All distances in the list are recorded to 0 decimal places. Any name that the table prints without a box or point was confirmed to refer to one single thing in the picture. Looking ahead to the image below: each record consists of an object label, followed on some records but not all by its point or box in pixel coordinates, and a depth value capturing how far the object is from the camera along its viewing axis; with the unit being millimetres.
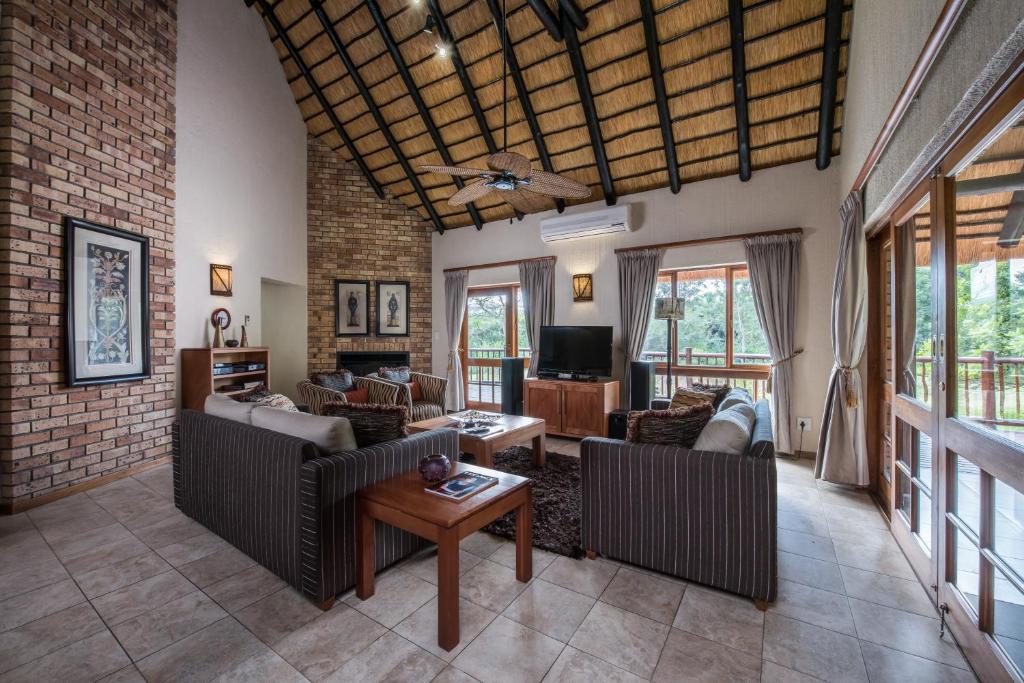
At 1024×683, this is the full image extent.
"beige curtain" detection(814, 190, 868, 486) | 3289
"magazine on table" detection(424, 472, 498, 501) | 1918
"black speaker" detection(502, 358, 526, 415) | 5590
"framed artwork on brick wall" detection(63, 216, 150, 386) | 3311
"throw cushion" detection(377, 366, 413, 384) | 5246
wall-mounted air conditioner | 5113
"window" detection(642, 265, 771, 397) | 4777
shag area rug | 2533
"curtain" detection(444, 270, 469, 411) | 6695
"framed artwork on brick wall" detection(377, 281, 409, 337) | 6629
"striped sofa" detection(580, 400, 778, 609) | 1914
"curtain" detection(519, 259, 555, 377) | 5820
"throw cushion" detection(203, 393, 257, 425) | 2443
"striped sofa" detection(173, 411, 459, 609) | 1903
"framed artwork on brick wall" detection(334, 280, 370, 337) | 6398
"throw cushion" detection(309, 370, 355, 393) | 4777
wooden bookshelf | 4238
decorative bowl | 2033
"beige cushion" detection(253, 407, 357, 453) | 2053
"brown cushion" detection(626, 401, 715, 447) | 2146
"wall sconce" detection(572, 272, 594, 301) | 5555
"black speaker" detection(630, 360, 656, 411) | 4766
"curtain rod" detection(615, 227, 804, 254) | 4327
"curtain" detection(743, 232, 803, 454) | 4328
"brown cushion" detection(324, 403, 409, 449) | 2275
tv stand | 4832
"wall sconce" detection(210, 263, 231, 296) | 4703
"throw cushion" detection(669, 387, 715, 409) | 2994
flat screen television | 5156
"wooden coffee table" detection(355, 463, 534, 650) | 1675
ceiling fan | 3070
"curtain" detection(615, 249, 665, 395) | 5098
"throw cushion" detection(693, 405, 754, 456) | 2010
